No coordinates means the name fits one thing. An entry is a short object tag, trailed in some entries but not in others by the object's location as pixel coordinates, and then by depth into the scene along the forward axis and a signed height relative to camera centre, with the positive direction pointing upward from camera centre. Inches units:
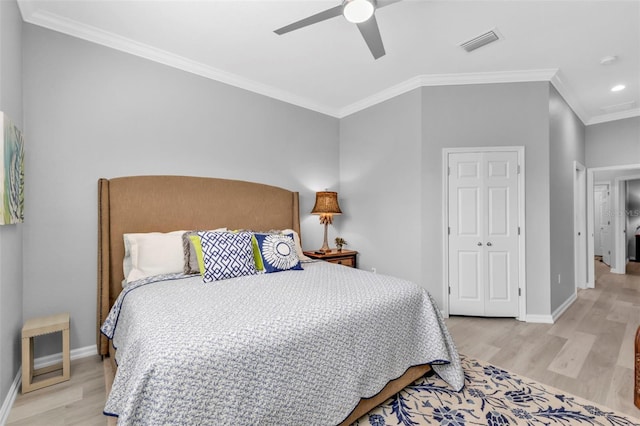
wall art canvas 67.1 +10.5
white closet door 135.1 -9.4
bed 46.3 -24.3
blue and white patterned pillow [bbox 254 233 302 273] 103.2 -13.9
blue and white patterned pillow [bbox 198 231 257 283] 91.5 -13.2
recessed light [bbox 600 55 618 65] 119.7 +62.4
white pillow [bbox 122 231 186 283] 94.9 -13.1
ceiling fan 74.5 +52.5
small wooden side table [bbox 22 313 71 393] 79.4 -36.8
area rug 69.4 -48.6
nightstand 147.4 -21.7
